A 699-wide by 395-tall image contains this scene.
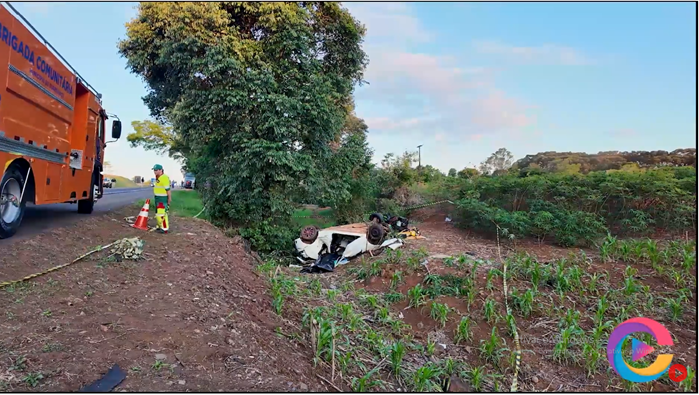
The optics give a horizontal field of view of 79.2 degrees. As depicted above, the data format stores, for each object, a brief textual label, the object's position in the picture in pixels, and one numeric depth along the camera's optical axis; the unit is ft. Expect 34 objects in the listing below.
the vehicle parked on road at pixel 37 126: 20.36
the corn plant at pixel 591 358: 19.22
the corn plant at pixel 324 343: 15.60
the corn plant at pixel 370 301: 25.70
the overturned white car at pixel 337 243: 38.73
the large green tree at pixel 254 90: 41.09
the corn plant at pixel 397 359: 17.15
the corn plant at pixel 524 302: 24.39
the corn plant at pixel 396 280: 29.27
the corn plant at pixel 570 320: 22.85
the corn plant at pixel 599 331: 21.03
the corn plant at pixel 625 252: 30.35
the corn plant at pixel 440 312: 23.56
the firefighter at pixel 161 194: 27.50
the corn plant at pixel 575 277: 26.84
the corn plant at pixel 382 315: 23.66
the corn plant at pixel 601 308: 22.93
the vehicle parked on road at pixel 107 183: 116.05
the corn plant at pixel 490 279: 26.68
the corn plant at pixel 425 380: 16.17
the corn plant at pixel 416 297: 25.81
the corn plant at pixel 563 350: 20.21
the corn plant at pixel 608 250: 30.68
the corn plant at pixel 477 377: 17.61
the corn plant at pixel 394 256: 32.94
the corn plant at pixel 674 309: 23.19
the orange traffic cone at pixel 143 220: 29.58
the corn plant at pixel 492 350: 20.20
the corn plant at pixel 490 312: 23.90
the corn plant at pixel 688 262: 27.58
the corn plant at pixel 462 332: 22.04
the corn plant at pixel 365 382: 14.40
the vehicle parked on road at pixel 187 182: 156.92
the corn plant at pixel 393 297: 27.12
